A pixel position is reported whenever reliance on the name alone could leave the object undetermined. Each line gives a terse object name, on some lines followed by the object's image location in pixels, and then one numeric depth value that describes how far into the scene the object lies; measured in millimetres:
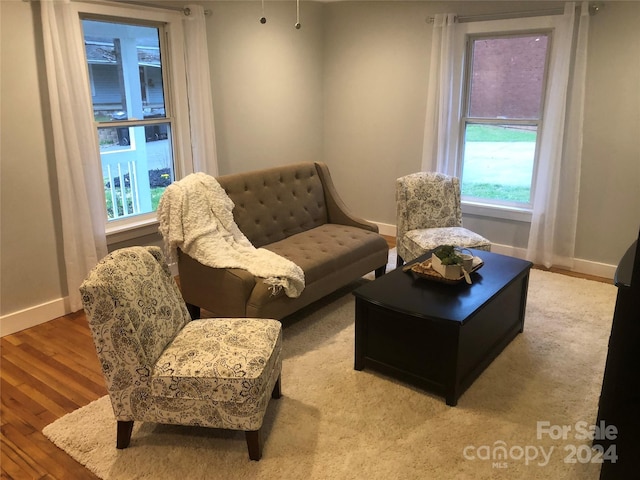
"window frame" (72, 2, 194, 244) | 3691
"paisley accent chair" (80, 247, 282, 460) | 2035
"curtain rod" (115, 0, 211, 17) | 3715
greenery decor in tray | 2836
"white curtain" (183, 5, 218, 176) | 4094
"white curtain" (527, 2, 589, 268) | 4016
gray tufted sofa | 2994
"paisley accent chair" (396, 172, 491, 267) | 3980
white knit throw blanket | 3035
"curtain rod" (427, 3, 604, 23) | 3916
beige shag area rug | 2150
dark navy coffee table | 2537
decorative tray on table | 2861
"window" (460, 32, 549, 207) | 4410
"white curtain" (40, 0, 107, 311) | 3266
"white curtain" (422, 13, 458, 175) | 4562
